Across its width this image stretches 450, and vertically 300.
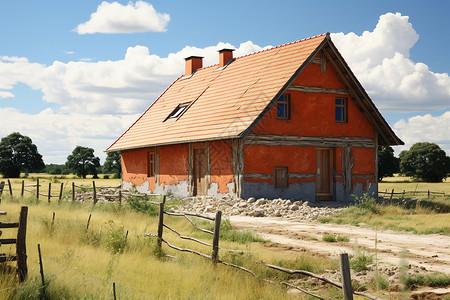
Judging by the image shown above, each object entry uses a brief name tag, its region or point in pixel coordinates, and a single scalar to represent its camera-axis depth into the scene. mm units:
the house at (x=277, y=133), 22297
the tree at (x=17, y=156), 73562
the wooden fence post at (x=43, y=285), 7271
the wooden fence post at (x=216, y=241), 9844
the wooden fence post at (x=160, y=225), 11691
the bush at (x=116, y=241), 11164
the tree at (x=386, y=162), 67375
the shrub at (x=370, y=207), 19855
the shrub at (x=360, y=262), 9922
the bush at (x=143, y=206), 17962
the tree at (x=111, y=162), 83375
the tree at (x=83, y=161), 81438
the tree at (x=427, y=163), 67125
